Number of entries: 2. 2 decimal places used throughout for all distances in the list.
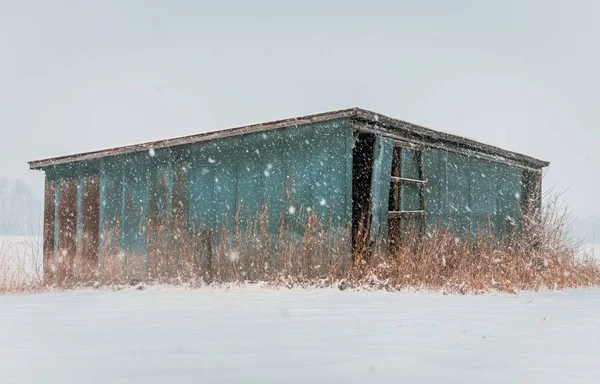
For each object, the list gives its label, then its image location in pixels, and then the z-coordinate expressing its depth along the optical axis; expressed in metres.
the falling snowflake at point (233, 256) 11.62
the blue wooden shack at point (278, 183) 11.11
